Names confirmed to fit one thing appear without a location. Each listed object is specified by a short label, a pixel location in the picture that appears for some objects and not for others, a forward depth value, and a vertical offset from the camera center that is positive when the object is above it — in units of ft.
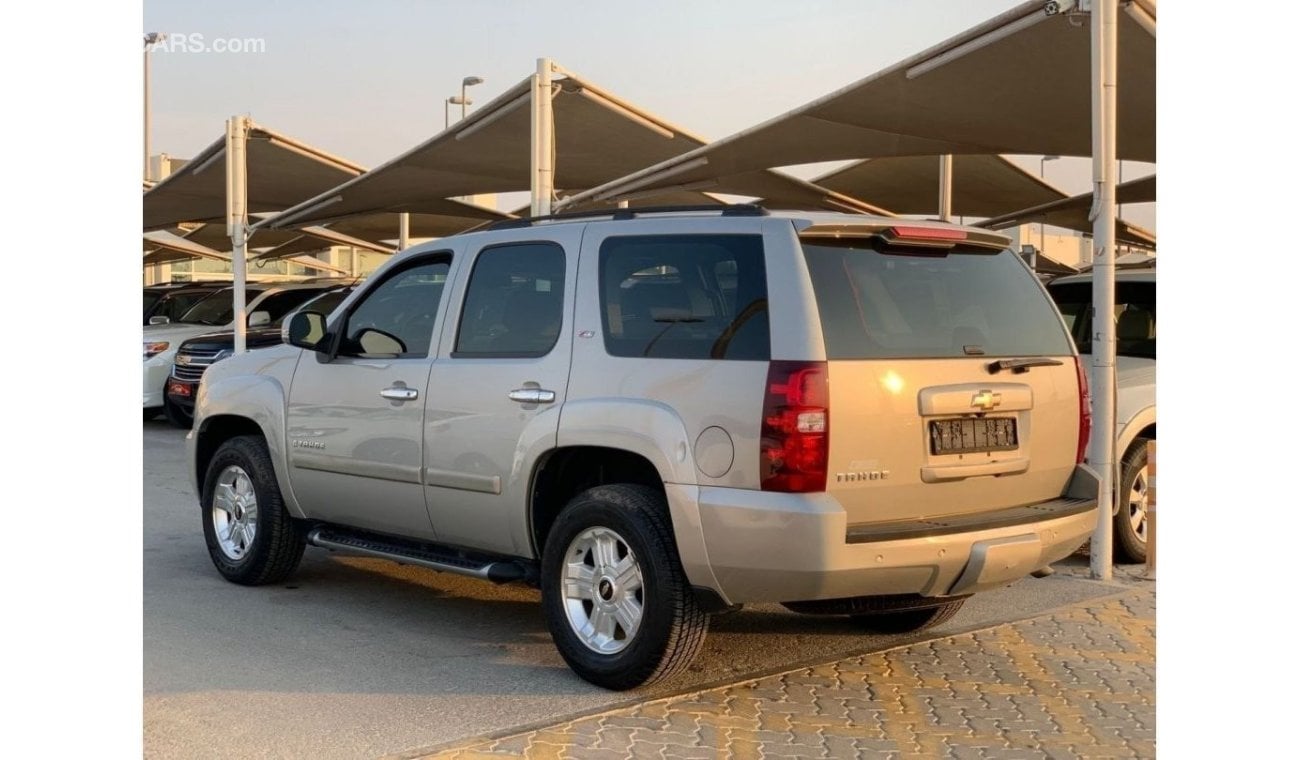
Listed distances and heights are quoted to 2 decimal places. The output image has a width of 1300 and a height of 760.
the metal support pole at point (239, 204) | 51.08 +5.90
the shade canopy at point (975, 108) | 30.94 +6.84
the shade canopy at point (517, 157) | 43.73 +7.41
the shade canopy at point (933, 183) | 62.59 +8.27
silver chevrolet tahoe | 16.62 -0.72
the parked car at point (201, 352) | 50.80 +0.52
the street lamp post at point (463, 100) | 116.01 +22.20
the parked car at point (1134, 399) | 27.78 -0.65
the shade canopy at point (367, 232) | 89.38 +9.14
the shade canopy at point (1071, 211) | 61.26 +7.20
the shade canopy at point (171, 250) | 94.63 +8.55
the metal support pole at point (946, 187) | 57.62 +7.19
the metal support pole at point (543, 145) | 39.91 +6.12
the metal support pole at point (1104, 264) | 25.73 +1.82
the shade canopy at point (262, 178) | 55.06 +7.96
